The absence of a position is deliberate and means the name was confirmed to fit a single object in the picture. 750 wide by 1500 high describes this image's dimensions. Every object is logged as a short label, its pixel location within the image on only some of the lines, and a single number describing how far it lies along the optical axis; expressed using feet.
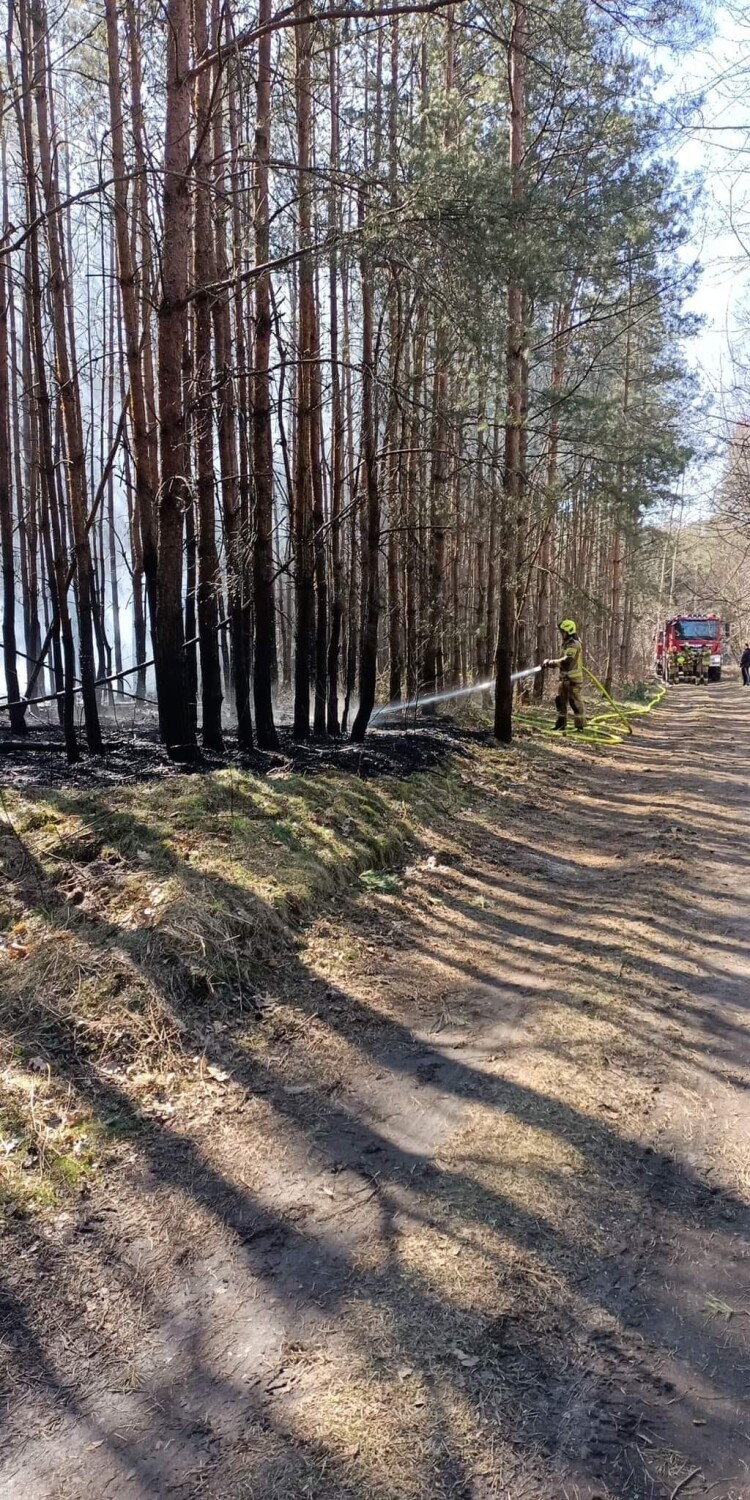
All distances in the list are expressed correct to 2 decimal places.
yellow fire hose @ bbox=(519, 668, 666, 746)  49.44
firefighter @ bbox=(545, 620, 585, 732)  47.44
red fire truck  104.32
